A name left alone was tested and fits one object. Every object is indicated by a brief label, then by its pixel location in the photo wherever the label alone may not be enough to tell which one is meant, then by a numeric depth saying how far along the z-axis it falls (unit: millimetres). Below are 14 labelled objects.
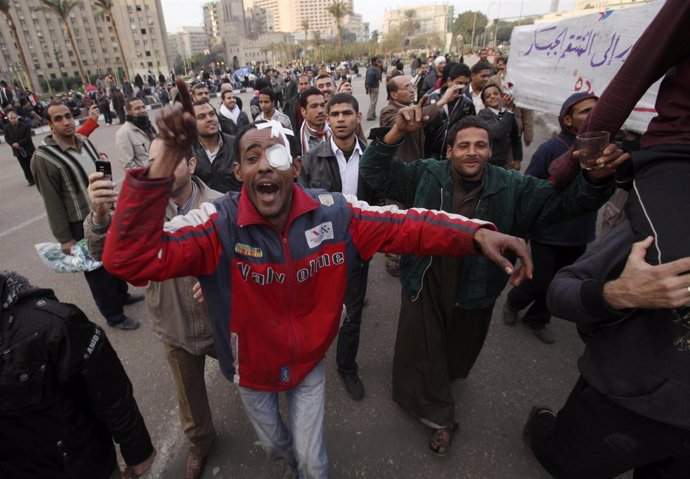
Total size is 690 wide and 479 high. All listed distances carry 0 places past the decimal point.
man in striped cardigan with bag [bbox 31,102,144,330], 3504
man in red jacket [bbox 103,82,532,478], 1683
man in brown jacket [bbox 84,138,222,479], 2098
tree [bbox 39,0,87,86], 39656
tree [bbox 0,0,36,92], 28794
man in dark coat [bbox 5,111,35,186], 9180
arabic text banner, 3619
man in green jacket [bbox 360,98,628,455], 2215
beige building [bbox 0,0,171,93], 71062
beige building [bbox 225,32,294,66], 105200
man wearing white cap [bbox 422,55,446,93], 11098
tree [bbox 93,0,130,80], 42094
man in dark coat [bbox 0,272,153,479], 1377
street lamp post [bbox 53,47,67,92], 74812
